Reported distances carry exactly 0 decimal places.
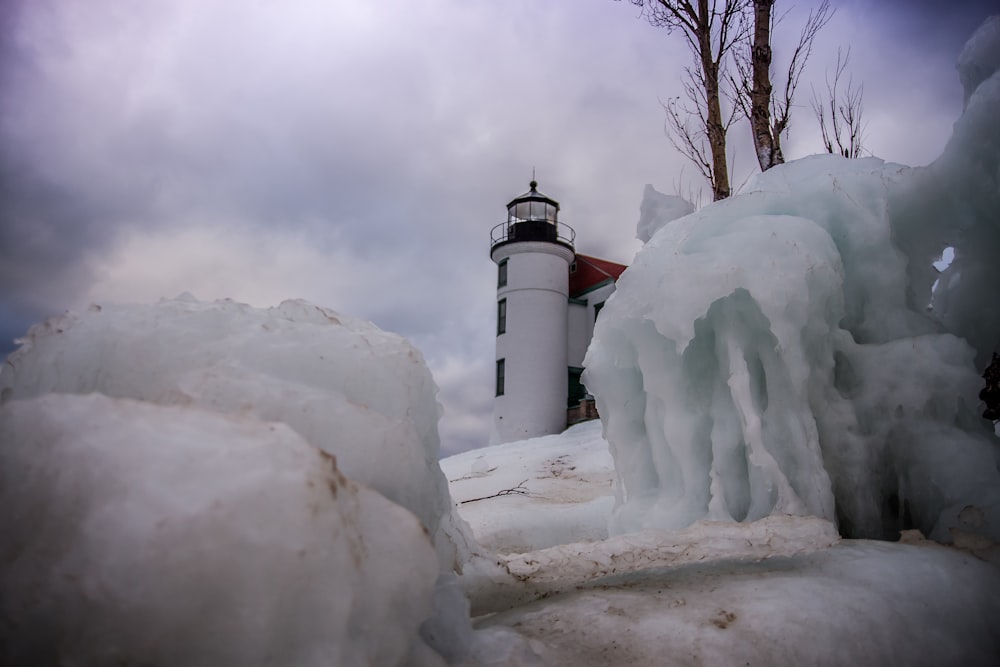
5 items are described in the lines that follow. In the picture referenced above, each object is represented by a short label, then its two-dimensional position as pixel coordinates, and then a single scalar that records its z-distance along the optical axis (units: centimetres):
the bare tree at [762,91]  877
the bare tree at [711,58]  1029
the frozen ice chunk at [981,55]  390
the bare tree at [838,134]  1124
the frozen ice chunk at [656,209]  732
